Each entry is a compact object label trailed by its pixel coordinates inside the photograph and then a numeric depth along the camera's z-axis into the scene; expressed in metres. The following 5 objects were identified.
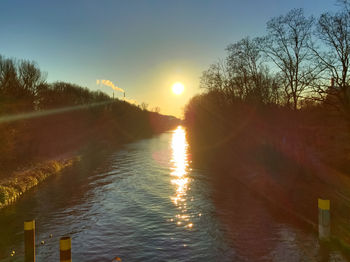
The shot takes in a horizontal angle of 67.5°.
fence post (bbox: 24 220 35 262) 6.02
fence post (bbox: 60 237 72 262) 5.29
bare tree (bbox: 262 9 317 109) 24.22
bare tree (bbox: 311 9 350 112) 20.58
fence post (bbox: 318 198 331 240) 8.17
